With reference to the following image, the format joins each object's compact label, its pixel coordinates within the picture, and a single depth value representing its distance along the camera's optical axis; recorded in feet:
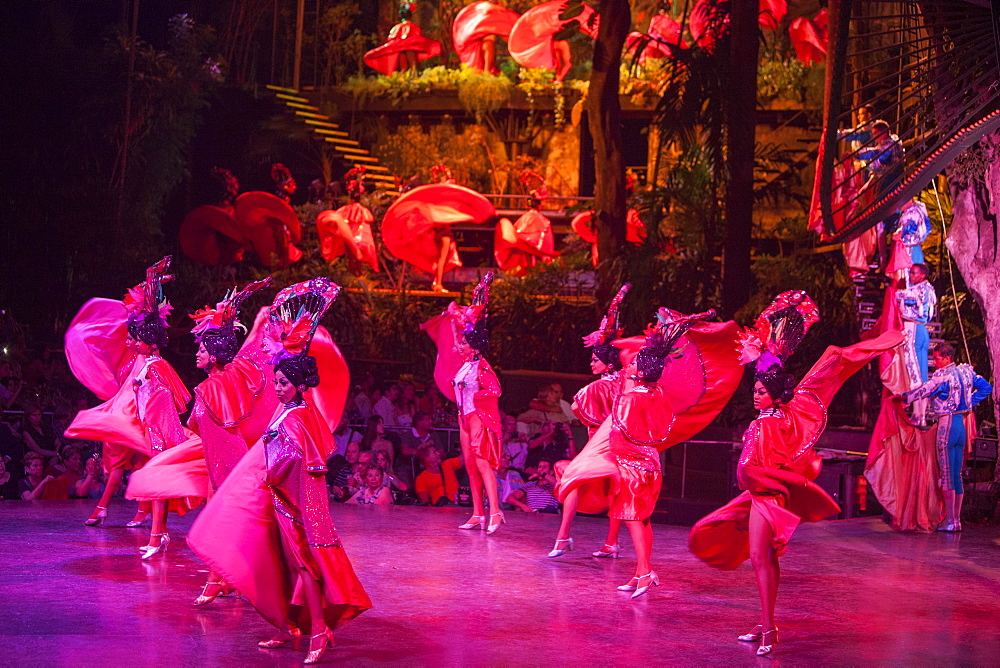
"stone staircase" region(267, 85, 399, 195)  78.07
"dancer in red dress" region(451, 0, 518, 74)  76.89
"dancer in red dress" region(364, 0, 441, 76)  80.07
